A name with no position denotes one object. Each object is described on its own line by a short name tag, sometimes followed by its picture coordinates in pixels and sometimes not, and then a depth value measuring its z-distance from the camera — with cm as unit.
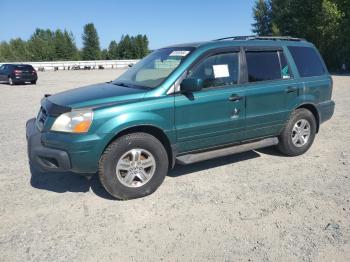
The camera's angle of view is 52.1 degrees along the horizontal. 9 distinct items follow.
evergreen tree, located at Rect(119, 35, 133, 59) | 7981
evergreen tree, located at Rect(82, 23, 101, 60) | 8225
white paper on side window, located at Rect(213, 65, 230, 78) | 489
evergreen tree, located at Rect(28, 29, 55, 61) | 7350
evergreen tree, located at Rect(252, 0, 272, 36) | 5181
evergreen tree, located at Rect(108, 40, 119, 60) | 8095
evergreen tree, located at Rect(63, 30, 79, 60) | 7638
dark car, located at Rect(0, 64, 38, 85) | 2289
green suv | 410
